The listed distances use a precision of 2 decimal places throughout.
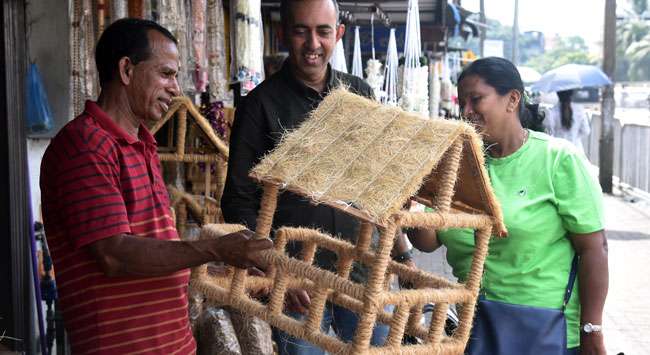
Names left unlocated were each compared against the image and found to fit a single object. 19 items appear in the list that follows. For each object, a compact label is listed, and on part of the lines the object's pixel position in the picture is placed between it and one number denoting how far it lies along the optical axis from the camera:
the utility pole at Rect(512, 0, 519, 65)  30.02
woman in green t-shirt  2.79
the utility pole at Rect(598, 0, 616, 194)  15.22
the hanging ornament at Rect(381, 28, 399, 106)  8.12
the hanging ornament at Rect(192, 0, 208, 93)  4.88
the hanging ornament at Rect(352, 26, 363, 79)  9.02
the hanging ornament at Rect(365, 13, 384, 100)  8.12
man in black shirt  3.12
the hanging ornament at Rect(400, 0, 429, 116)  7.34
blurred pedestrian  11.24
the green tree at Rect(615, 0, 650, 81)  71.00
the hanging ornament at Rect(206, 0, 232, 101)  4.95
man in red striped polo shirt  2.12
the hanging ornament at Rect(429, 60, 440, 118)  10.33
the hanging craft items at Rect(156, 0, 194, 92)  4.55
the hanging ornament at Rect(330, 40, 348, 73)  7.58
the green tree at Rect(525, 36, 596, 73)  82.50
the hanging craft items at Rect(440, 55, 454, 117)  12.18
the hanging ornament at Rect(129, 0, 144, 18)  4.63
